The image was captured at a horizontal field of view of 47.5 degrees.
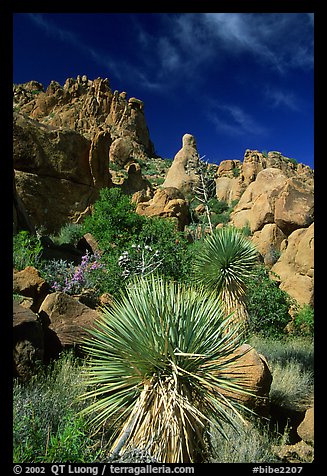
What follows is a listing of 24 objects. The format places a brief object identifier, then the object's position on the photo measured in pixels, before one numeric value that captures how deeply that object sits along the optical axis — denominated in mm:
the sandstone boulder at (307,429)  6116
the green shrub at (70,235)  17781
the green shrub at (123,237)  10302
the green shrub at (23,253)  9398
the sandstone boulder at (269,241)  19188
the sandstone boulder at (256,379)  5848
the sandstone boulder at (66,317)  6242
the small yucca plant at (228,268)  8430
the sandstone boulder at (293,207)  19094
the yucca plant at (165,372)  3234
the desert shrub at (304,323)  13508
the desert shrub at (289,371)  7359
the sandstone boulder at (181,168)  39469
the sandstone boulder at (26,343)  4902
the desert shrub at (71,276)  9258
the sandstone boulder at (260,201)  21717
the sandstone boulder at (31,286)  7109
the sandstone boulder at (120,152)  45344
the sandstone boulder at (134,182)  31972
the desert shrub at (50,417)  3031
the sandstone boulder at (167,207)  24156
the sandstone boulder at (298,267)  15484
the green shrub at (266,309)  12789
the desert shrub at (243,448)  4551
